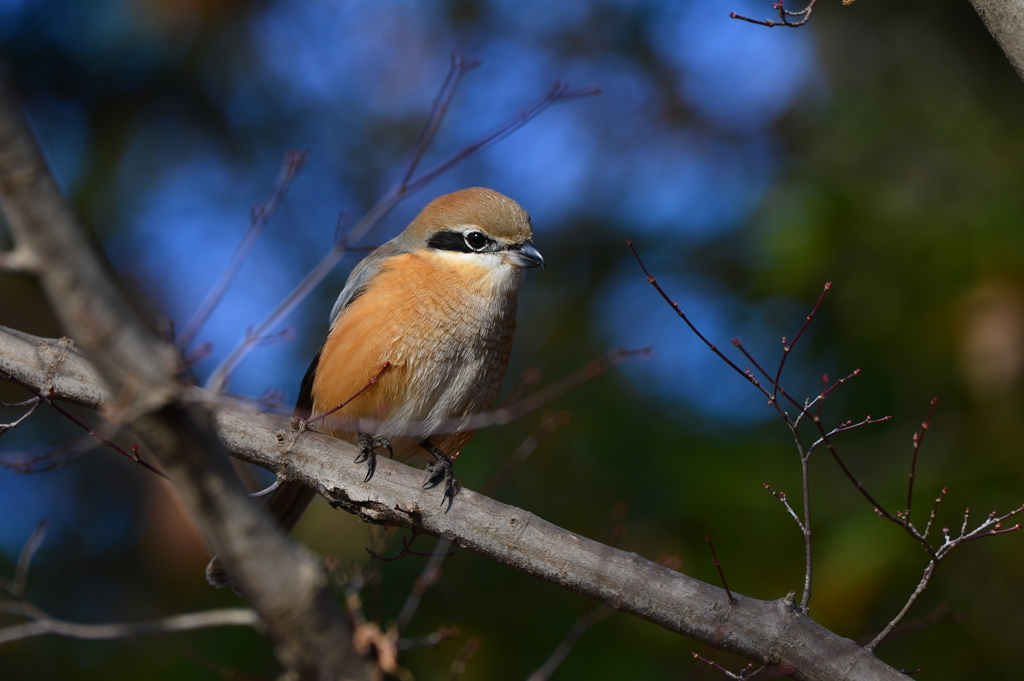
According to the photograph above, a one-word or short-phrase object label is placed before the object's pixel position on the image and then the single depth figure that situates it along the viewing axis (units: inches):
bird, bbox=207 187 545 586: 267.4
